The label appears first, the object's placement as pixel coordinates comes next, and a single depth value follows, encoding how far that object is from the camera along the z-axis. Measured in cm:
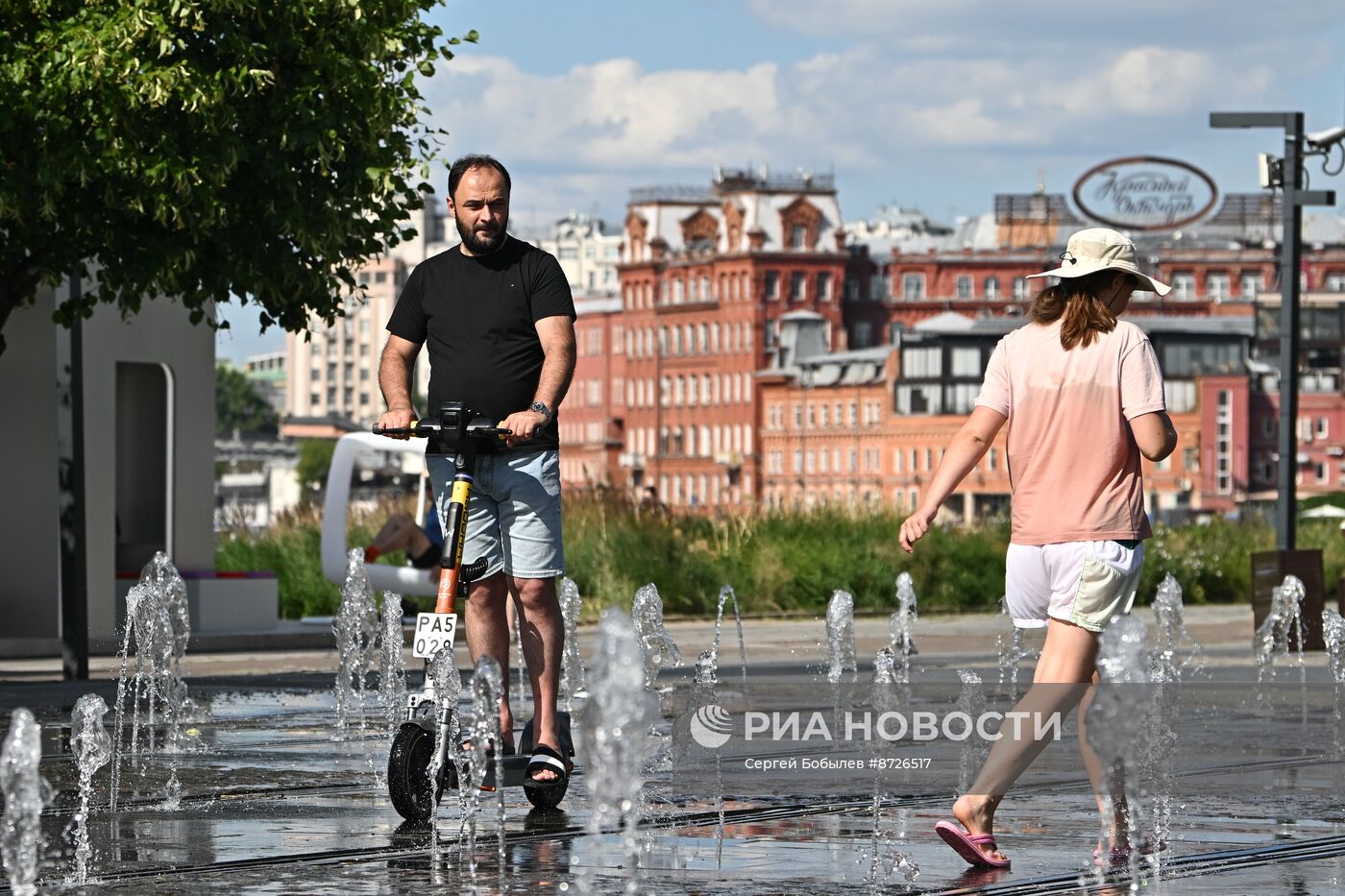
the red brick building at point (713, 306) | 17125
